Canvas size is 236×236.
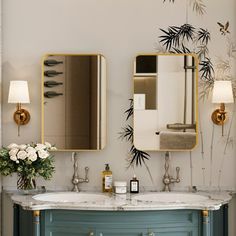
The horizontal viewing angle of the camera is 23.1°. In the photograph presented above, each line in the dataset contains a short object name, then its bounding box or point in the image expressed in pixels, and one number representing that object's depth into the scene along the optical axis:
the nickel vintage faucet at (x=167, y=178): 4.21
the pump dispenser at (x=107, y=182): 4.17
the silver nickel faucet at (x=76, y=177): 4.23
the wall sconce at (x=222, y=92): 4.11
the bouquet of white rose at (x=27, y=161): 3.91
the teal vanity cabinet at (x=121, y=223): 3.68
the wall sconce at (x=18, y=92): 4.13
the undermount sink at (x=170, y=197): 4.09
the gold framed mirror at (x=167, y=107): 4.20
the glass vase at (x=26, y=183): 4.02
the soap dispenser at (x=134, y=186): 4.16
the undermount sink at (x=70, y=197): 4.08
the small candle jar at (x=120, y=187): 4.10
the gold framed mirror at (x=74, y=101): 4.20
